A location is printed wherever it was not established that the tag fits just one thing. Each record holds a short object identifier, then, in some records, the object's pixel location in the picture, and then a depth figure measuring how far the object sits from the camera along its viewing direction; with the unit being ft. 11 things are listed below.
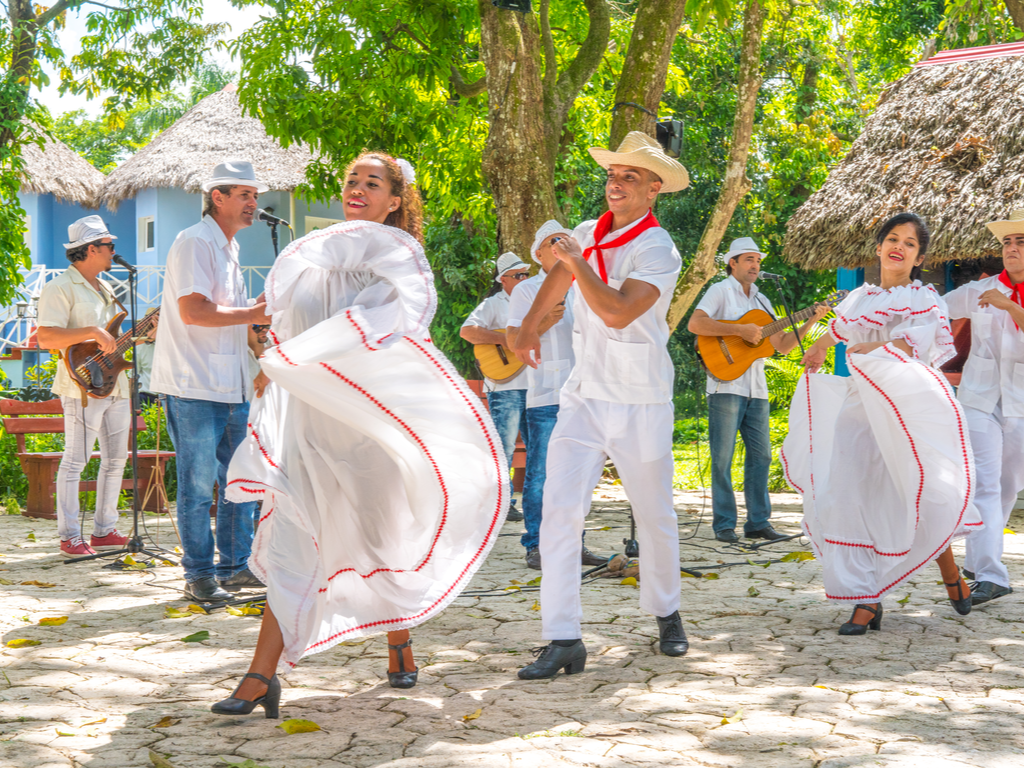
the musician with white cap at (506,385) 26.32
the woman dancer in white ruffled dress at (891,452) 16.90
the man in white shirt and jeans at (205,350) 17.89
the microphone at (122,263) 21.09
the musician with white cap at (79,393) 23.24
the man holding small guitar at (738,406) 26.30
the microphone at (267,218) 18.92
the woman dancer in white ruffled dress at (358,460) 12.24
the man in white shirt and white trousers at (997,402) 19.56
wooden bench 30.81
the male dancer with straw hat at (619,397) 14.38
